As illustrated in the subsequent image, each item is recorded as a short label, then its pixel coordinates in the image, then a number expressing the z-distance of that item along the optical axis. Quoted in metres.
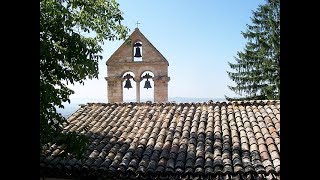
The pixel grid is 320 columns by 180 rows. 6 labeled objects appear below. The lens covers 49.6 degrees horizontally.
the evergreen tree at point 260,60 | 23.39
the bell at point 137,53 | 10.94
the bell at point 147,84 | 11.14
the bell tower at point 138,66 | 10.52
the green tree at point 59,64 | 4.82
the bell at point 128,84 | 11.25
